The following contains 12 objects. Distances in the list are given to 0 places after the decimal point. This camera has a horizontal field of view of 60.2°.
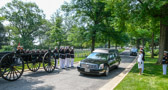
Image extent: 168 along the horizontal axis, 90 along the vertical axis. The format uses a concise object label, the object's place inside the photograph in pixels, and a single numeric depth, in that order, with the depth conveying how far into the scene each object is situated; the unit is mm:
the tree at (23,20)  44406
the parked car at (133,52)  29803
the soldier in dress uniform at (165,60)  9164
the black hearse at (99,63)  9062
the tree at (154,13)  10922
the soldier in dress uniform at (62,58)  12391
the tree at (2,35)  48056
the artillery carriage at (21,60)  6953
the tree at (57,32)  28097
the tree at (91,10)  23697
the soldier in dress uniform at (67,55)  12901
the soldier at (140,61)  9423
